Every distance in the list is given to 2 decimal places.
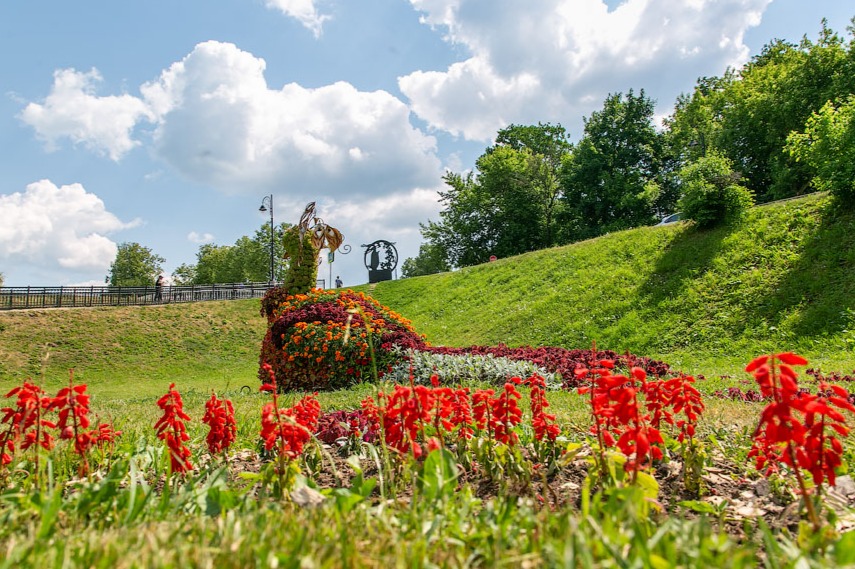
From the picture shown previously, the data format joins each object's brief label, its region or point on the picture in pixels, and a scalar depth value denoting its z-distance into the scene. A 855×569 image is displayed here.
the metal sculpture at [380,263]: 31.55
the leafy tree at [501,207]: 38.28
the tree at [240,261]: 52.84
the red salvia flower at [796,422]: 1.66
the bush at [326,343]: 9.63
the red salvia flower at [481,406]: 2.86
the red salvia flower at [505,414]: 2.72
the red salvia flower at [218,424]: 2.79
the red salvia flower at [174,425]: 2.55
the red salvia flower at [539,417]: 2.81
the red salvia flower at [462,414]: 2.95
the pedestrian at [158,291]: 31.21
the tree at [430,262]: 43.17
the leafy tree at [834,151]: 12.88
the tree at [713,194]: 15.34
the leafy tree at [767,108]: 26.27
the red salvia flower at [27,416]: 2.45
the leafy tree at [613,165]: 33.75
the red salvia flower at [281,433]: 2.38
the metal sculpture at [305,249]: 12.23
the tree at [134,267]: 53.03
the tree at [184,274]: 64.38
